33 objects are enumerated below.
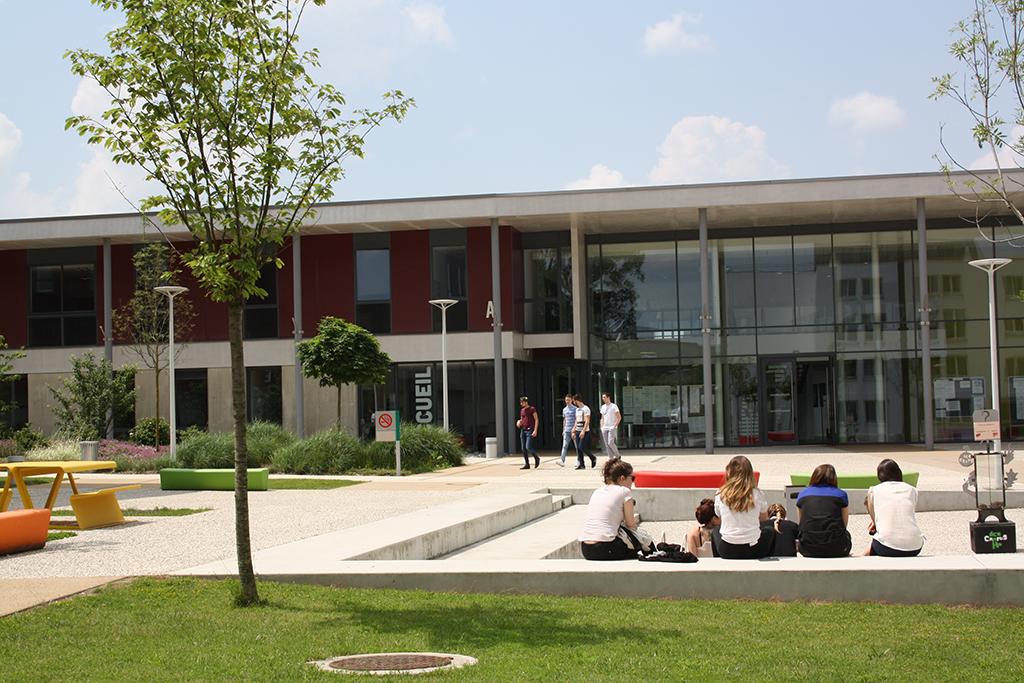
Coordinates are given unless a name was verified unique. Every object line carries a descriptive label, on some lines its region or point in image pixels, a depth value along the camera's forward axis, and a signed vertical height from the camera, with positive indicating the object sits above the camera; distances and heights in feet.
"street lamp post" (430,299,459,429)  82.69 +4.70
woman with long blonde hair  26.61 -4.14
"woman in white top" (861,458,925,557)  26.66 -4.35
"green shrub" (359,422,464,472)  69.92 -5.25
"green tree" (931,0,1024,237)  26.99 +8.90
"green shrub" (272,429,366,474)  67.51 -5.22
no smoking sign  65.45 -2.94
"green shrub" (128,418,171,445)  88.48 -4.15
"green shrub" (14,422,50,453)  83.87 -4.36
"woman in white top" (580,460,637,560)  27.35 -4.22
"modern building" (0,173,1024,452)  92.38 +5.86
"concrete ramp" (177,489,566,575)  28.55 -5.52
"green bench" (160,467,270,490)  56.16 -5.54
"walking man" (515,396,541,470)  72.43 -3.35
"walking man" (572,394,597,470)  69.77 -3.80
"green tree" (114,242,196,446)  89.45 +7.32
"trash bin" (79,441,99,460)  75.66 -4.81
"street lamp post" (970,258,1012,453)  71.66 +5.41
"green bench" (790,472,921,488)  46.37 -5.30
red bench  48.67 -5.35
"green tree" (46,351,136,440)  85.66 -0.54
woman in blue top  27.22 -4.33
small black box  31.76 -5.72
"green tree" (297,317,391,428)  73.36 +2.41
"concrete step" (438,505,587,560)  33.86 -6.49
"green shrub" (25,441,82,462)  76.07 -5.13
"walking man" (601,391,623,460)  67.31 -3.24
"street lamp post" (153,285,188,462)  73.31 +4.57
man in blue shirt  72.13 -3.14
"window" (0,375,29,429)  96.78 -0.88
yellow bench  37.99 -4.92
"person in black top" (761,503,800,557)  27.63 -4.79
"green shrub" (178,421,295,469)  67.26 -4.49
